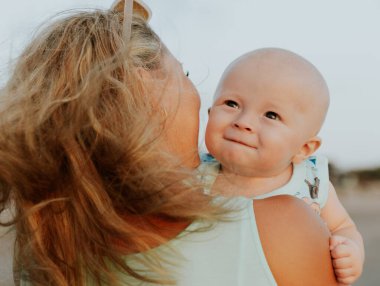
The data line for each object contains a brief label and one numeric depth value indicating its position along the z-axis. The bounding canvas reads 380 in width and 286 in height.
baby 0.61
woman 0.41
